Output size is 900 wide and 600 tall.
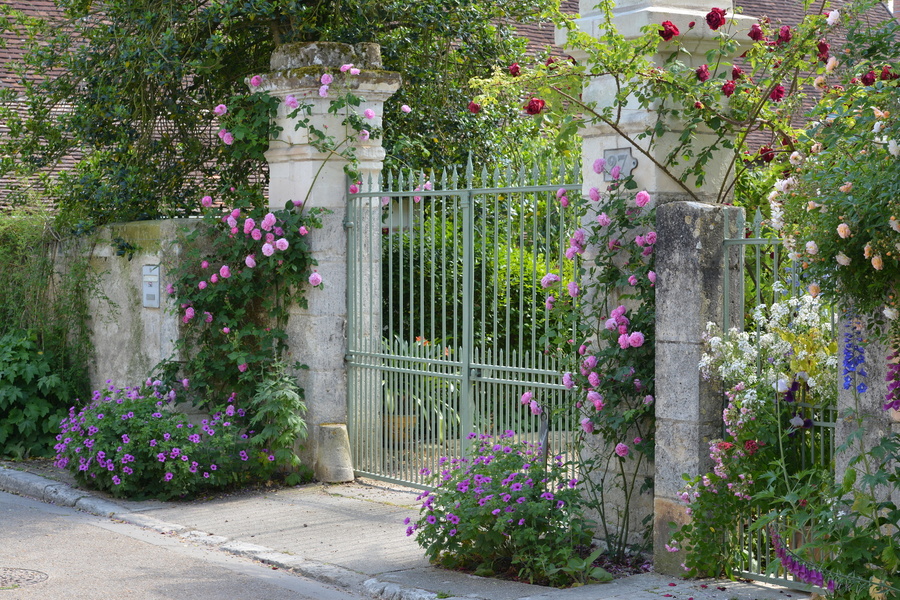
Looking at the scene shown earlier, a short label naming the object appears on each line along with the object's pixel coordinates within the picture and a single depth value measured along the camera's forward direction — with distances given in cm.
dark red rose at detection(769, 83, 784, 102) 1151
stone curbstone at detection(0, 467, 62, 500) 1588
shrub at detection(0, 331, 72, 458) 1823
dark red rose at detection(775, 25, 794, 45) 1112
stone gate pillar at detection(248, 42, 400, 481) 1605
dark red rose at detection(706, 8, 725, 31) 1109
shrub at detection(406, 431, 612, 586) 1070
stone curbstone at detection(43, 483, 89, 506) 1518
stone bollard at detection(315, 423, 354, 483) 1608
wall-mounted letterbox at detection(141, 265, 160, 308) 1706
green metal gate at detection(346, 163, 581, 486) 1323
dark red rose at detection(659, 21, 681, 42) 1124
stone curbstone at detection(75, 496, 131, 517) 1442
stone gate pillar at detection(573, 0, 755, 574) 1058
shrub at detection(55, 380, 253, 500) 1494
